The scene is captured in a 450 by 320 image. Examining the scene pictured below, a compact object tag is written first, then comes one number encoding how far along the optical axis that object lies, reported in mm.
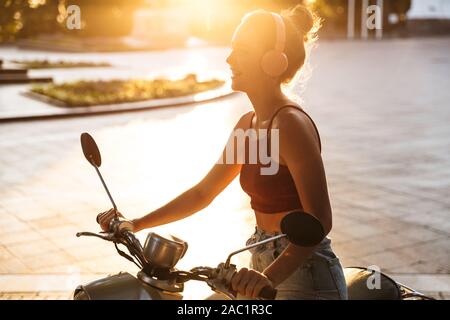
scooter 3848
